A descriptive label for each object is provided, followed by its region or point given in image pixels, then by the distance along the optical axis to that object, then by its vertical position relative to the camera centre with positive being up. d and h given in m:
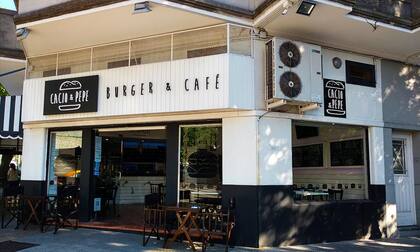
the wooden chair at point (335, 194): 10.37 -0.37
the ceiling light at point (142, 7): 7.82 +3.15
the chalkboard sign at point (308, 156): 11.97 +0.67
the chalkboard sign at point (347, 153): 10.47 +0.67
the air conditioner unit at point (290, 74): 8.36 +2.11
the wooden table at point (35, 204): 9.86 -0.63
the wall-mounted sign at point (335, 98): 9.45 +1.82
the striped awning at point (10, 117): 11.21 +1.59
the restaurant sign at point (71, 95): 9.77 +1.94
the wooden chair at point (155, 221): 8.42 -0.88
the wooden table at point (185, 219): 7.79 -0.76
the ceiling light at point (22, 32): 9.34 +3.20
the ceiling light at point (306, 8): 7.58 +3.11
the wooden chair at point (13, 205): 10.64 -0.74
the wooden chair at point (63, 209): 9.94 -0.77
